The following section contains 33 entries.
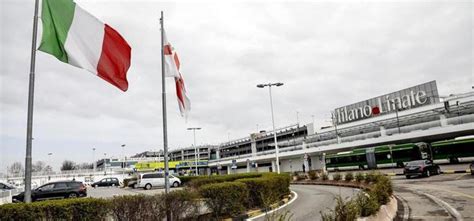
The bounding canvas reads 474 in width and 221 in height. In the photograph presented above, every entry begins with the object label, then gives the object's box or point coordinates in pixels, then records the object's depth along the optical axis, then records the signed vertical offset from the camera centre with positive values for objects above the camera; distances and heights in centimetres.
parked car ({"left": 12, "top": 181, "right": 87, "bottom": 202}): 2419 -78
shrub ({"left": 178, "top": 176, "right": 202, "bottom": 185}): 4134 -95
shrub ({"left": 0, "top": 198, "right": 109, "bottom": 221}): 769 -69
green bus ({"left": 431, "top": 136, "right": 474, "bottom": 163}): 3872 +24
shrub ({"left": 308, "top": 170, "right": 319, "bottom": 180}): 3447 -128
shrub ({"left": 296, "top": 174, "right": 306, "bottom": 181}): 3731 -150
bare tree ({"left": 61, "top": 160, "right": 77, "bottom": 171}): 16075 +634
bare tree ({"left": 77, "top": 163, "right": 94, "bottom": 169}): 17448 +633
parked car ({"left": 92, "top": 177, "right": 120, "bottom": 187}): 6256 -106
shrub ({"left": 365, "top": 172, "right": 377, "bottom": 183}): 1974 -111
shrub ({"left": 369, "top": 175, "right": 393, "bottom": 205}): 1255 -127
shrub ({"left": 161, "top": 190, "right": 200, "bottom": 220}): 1020 -94
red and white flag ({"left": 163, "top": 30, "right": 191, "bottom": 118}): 1397 +390
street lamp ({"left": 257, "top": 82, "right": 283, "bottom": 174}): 3916 +879
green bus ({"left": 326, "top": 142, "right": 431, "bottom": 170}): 4206 +14
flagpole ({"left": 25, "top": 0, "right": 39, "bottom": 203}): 762 +139
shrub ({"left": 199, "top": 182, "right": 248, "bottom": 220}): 1212 -103
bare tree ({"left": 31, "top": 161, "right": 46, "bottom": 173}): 15059 +667
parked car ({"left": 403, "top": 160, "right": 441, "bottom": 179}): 3064 -122
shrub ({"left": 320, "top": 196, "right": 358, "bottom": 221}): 781 -117
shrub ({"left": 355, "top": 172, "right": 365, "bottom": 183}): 2418 -124
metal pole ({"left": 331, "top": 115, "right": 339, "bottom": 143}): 8119 +958
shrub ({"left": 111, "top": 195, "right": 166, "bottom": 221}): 929 -89
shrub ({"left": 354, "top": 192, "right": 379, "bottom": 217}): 1027 -138
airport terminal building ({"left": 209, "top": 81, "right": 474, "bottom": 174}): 4394 +406
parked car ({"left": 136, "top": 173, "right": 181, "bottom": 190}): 3984 -80
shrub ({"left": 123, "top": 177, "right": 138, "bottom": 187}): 4894 -89
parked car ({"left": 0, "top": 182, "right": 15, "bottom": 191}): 3517 -31
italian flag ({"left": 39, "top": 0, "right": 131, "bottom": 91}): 808 +332
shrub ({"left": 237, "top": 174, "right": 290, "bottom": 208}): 1499 -101
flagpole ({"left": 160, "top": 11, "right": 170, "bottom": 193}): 1273 +198
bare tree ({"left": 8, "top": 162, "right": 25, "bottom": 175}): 13562 +606
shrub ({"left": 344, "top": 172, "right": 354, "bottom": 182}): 2704 -133
